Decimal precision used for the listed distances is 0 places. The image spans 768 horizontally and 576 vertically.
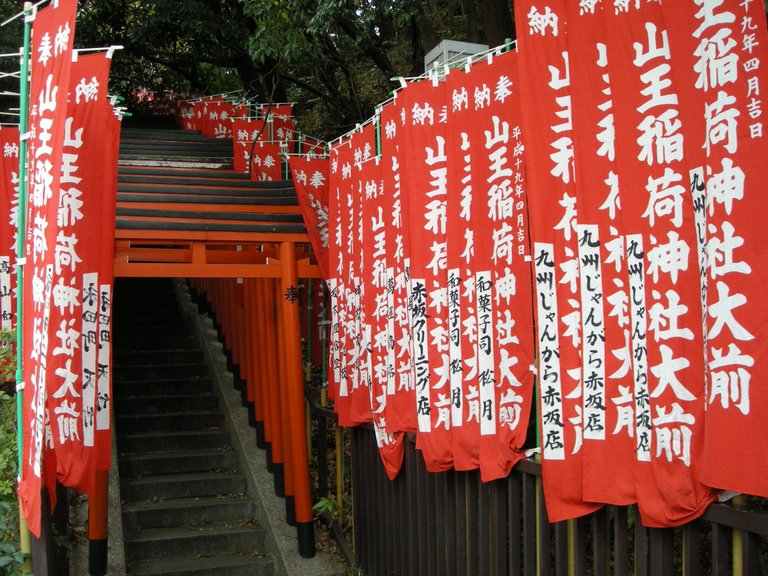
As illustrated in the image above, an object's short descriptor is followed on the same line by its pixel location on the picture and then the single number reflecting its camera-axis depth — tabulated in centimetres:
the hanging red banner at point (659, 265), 346
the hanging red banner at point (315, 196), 864
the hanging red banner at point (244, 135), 1315
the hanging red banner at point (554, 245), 412
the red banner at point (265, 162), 1291
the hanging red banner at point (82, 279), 620
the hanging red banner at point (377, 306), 661
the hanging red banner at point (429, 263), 556
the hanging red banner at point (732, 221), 300
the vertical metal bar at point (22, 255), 561
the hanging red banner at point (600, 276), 385
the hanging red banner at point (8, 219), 872
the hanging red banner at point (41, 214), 501
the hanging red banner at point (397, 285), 620
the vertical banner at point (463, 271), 516
